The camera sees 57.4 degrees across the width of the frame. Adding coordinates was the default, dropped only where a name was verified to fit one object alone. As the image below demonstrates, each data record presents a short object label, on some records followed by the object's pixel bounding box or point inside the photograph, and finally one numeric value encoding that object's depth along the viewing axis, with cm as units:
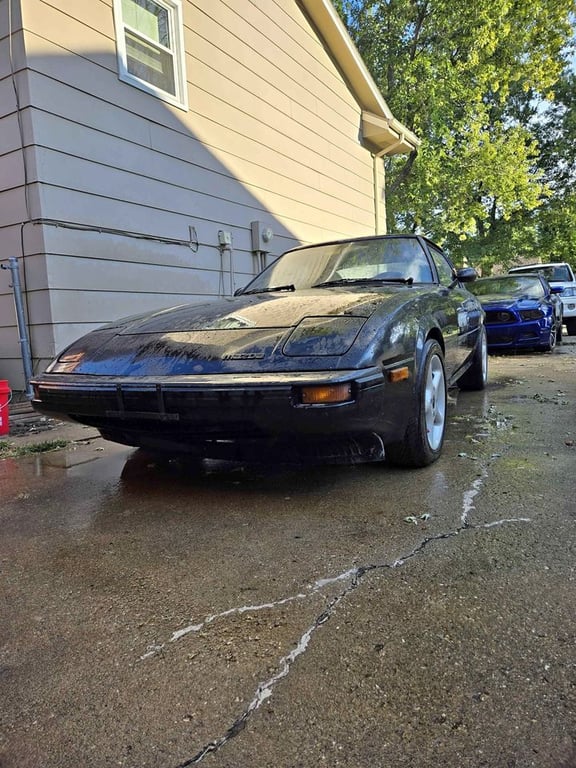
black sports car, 217
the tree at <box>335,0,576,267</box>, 1272
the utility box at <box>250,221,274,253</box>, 721
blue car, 769
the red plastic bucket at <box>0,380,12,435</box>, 391
